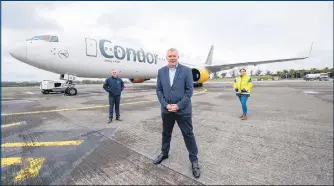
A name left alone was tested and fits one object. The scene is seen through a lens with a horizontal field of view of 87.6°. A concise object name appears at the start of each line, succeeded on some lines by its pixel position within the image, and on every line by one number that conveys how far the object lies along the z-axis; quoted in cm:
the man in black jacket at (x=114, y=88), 532
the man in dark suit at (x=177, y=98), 248
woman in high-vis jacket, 533
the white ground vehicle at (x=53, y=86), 1344
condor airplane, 930
